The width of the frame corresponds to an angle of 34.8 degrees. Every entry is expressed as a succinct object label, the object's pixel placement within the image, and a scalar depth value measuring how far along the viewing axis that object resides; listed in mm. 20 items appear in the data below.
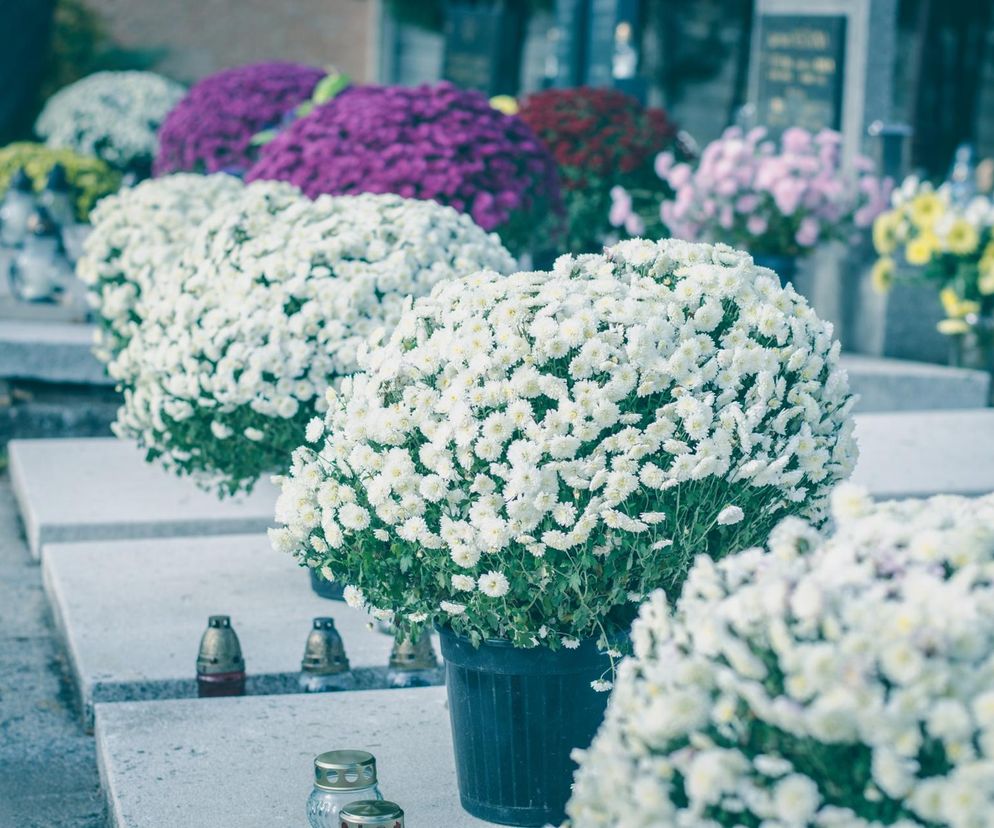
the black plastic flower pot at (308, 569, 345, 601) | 4523
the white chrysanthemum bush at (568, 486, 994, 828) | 1710
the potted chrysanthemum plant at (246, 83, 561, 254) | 5898
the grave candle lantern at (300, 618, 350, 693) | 3848
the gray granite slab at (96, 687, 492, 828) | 3039
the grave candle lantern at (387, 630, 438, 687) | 3932
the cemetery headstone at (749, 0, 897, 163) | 9000
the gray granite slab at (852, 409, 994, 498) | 5652
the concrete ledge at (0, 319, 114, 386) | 7039
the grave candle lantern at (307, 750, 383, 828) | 2809
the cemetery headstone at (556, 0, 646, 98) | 11734
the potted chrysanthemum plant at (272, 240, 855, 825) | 2748
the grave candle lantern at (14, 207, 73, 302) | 7992
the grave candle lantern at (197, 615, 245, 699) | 3768
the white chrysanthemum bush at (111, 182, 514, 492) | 4160
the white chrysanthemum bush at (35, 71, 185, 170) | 15102
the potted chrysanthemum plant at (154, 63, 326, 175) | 9008
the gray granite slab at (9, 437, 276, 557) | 5336
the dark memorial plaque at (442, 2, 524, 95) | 13492
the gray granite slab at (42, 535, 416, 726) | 3896
